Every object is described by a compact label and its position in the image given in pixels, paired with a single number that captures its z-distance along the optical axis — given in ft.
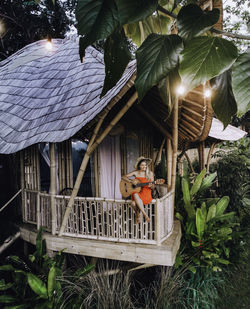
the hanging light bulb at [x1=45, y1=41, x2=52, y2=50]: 27.98
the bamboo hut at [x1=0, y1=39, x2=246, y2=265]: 14.25
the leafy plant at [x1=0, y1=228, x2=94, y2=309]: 12.64
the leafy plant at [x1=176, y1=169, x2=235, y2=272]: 19.08
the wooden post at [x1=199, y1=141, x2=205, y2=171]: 30.17
